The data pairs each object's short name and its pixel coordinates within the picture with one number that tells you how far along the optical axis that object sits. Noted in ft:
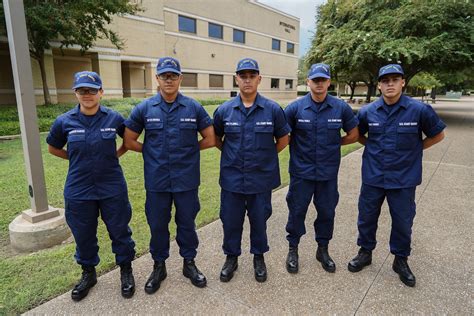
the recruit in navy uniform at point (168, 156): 8.91
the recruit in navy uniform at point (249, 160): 9.34
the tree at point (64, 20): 40.60
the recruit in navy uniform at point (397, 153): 9.46
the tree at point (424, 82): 112.59
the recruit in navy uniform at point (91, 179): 8.41
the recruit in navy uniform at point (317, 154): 9.96
